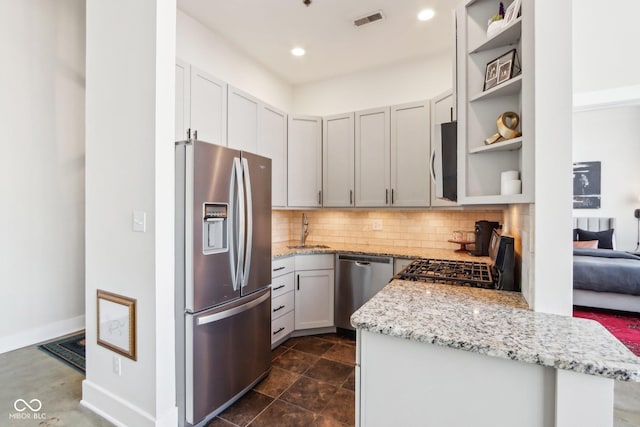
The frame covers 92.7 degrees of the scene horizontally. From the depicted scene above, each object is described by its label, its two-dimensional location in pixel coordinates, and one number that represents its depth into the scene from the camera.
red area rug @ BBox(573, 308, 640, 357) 2.99
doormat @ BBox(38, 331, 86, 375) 2.46
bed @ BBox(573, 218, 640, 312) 3.62
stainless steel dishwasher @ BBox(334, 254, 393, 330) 3.01
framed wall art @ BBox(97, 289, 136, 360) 1.77
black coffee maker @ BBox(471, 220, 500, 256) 2.84
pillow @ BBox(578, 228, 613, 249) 5.29
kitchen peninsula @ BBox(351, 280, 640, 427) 0.88
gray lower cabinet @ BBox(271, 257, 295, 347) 2.83
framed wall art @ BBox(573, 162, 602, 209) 5.85
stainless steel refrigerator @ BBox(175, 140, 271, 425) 1.79
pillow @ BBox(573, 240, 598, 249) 5.04
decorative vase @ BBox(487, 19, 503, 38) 1.43
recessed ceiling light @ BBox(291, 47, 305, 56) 3.25
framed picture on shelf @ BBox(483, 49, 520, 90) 1.38
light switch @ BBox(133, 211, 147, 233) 1.71
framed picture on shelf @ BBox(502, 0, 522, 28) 1.30
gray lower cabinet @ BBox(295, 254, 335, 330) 3.15
